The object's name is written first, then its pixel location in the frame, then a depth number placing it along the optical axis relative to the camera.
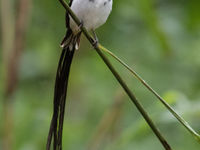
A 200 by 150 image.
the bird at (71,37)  3.56
